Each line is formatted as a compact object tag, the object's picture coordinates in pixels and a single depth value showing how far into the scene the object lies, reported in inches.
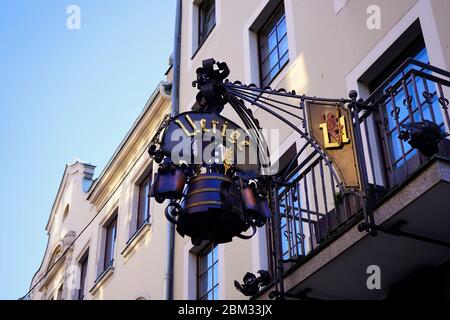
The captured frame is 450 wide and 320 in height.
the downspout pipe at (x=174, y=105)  501.0
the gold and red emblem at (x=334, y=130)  263.9
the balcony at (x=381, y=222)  226.8
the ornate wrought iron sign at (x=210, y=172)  237.0
